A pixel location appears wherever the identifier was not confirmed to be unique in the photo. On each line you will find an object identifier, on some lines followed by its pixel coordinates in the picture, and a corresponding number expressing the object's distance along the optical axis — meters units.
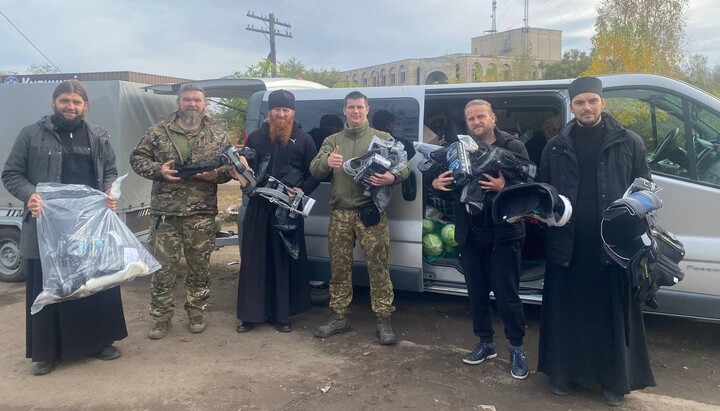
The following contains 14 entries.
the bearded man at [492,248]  3.75
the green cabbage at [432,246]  4.78
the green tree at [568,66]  27.03
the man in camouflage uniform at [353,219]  4.34
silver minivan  3.98
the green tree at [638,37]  13.71
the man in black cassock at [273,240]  4.62
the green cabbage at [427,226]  4.83
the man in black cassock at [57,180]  3.94
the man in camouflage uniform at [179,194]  4.48
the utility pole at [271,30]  30.47
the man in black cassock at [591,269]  3.33
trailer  6.27
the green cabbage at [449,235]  4.85
